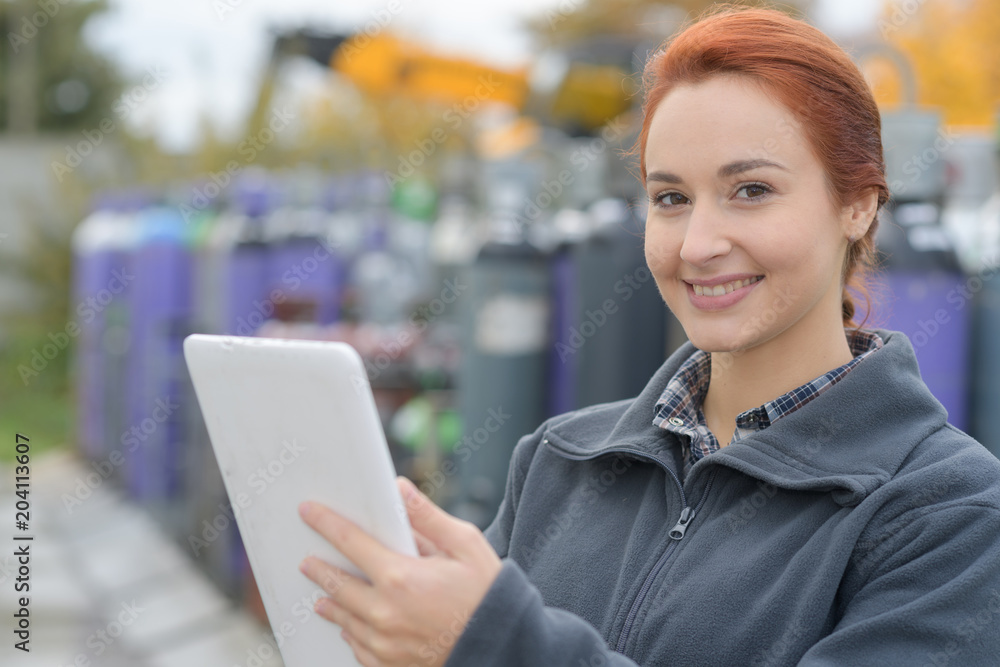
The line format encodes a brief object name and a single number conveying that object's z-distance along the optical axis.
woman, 0.96
